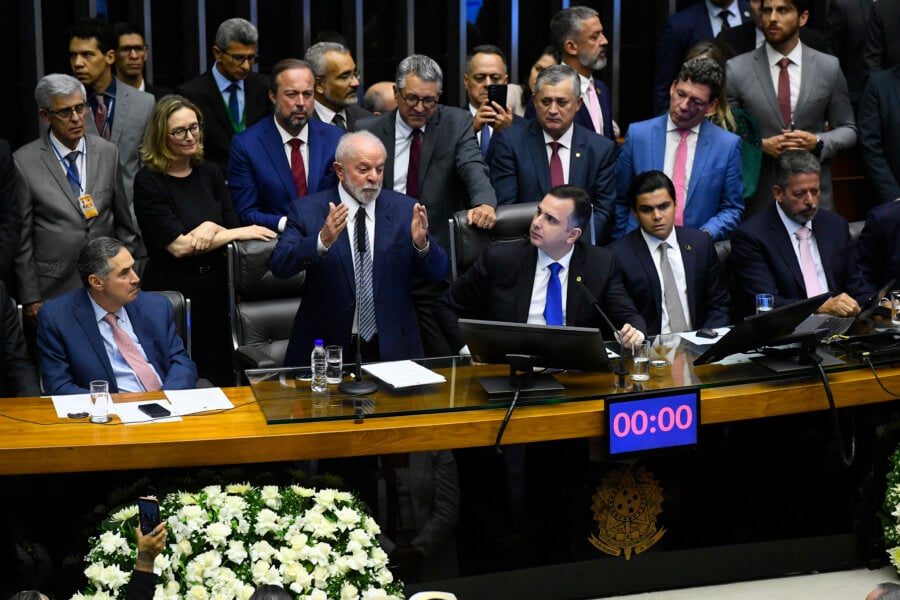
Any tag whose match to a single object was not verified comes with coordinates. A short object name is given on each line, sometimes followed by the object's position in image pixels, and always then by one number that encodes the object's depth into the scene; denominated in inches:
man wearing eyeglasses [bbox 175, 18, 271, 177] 479.2
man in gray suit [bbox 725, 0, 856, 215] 496.4
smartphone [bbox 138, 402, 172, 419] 306.1
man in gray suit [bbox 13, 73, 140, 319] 425.4
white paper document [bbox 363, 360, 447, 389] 317.7
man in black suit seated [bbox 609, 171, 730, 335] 411.2
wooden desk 284.8
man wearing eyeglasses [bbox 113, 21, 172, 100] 506.6
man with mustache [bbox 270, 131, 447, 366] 377.4
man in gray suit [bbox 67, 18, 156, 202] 470.3
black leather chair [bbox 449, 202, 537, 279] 418.3
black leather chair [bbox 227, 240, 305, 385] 404.2
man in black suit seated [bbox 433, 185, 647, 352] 377.1
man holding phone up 474.9
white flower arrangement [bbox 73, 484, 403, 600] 275.4
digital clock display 308.5
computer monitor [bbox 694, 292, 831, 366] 315.3
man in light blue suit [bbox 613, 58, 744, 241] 454.0
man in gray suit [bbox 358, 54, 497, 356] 441.7
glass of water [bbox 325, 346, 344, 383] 317.4
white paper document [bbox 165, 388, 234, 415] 312.5
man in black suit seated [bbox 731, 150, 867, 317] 429.1
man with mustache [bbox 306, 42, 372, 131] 486.0
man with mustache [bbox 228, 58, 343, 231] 435.8
